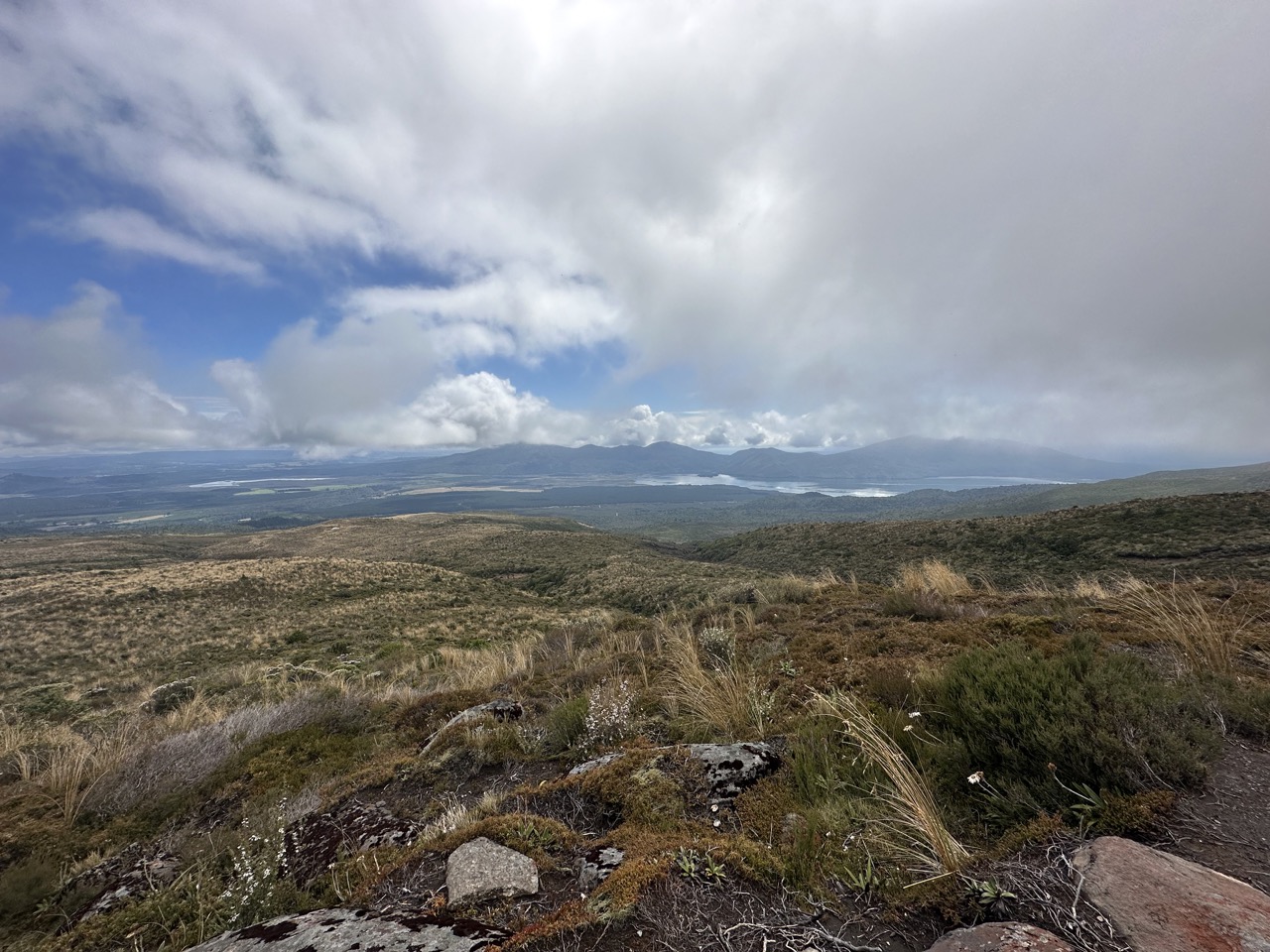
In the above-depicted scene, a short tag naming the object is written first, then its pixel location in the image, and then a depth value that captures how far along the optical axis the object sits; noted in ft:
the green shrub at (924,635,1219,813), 8.58
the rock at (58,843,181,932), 11.19
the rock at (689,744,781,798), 11.59
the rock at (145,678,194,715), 34.30
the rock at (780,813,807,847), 9.22
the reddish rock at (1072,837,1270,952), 5.42
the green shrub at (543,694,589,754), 16.66
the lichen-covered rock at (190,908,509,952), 7.07
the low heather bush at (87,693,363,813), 16.20
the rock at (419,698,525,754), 19.85
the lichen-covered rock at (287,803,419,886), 11.63
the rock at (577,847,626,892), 8.61
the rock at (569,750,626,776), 13.21
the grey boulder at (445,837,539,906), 8.40
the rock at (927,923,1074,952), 5.69
